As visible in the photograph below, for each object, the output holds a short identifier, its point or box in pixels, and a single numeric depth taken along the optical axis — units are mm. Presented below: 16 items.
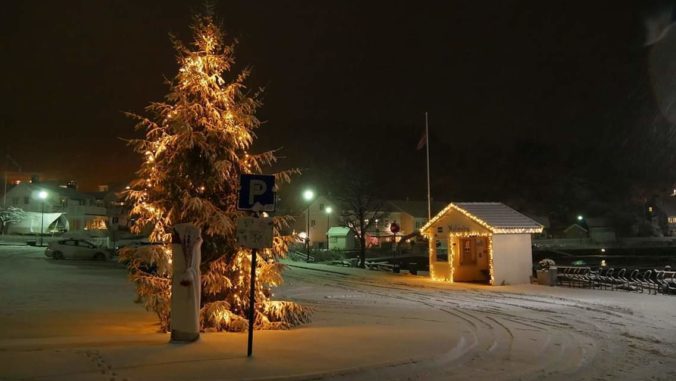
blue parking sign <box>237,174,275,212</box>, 9586
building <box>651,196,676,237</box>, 93062
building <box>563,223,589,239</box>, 90812
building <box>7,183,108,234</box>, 76625
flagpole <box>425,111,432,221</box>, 36562
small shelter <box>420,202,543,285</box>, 27172
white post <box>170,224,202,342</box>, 10500
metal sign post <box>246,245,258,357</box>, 9234
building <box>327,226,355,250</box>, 72000
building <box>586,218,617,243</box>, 88500
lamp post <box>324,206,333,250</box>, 69950
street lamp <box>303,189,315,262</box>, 45547
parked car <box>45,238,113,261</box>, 39156
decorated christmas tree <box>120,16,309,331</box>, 12352
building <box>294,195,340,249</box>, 76912
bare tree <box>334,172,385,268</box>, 42594
